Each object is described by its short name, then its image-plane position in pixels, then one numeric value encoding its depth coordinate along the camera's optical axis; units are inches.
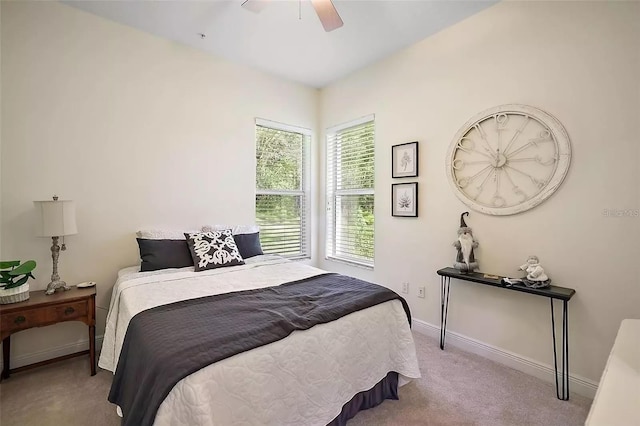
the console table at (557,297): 74.5
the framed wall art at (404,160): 114.2
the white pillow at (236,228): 118.6
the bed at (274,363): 44.9
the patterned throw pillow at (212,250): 98.5
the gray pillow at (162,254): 95.8
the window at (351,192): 137.1
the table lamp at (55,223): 83.0
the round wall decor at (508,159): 81.6
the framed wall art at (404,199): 114.5
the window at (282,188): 143.2
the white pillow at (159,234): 102.3
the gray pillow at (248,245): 116.7
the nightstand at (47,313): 74.7
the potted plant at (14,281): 76.5
